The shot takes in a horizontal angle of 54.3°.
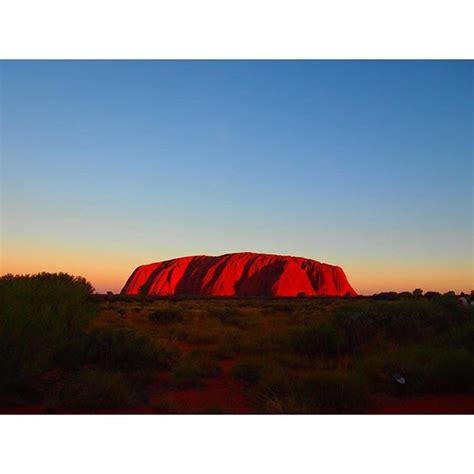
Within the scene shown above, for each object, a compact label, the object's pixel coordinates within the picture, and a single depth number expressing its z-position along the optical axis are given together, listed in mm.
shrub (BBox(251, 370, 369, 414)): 6312
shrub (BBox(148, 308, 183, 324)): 21422
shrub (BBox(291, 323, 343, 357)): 10891
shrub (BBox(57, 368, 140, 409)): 6844
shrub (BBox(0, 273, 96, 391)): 6898
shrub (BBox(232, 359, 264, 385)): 8422
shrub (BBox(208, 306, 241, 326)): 21012
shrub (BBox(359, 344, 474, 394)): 7770
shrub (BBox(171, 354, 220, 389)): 8523
